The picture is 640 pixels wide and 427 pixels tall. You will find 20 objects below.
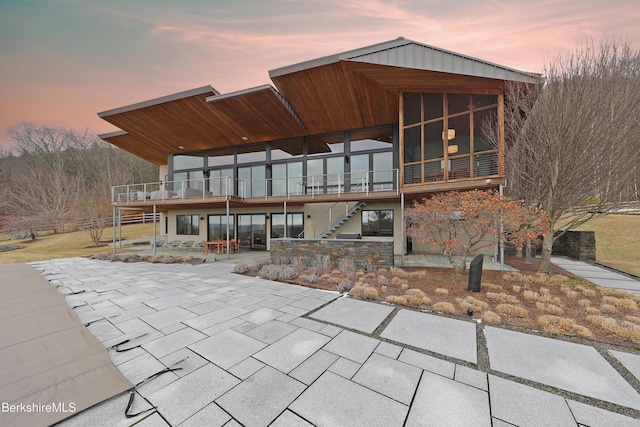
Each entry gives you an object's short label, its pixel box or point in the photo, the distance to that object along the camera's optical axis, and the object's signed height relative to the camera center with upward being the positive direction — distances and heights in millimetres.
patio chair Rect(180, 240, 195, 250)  13445 -1700
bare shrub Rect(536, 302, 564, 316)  3760 -1581
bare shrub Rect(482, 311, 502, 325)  3457 -1575
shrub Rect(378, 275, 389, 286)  5366 -1551
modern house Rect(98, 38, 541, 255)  7383 +3671
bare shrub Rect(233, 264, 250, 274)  7051 -1654
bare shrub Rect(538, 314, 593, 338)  3046 -1566
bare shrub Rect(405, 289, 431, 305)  4148 -1557
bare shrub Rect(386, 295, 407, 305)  4203 -1574
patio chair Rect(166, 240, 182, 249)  13727 -1674
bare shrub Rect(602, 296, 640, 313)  3979 -1588
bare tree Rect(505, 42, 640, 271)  5316 +2092
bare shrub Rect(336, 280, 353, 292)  5055 -1586
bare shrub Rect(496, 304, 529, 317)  3656 -1556
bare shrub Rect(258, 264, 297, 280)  6199 -1583
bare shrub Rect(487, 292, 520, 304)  4199 -1566
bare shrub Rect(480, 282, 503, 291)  4973 -1584
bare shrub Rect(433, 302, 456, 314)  3828 -1582
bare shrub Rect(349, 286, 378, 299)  4527 -1558
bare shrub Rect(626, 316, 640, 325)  3427 -1582
